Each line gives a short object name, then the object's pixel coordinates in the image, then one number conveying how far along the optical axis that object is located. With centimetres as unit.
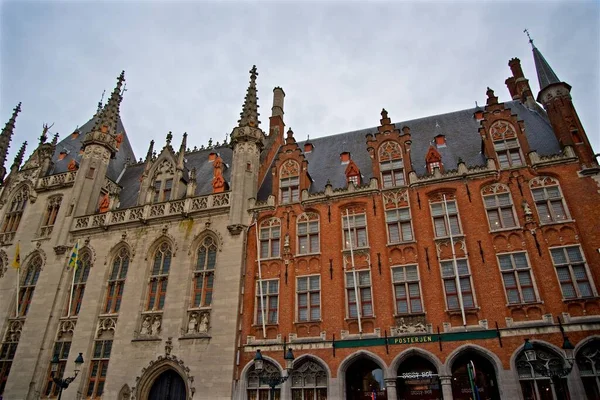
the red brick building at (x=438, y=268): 1570
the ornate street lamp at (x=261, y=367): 1462
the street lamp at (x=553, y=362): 1199
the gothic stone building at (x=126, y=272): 1966
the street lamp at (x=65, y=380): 1633
